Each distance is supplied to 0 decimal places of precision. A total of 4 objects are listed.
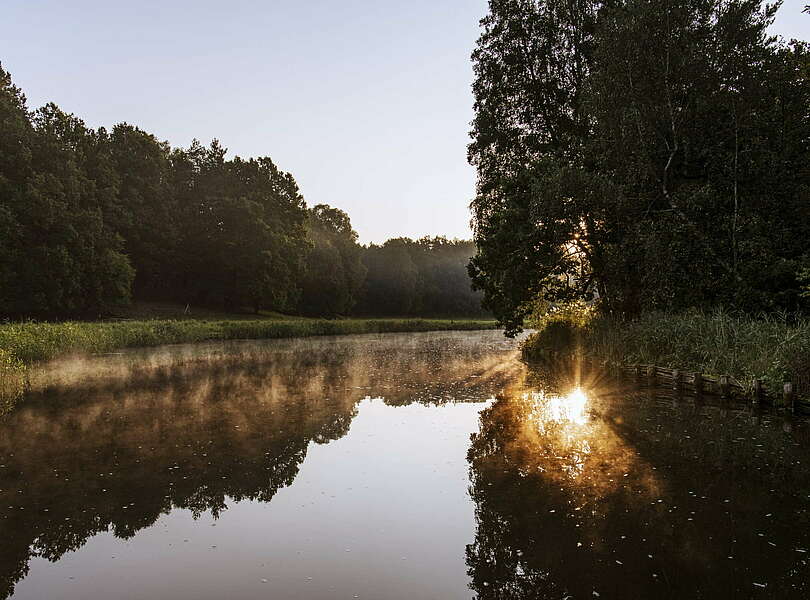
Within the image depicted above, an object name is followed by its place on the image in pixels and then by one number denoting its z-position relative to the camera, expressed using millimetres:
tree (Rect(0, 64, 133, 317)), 45500
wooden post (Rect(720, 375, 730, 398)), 14570
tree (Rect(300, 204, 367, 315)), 77750
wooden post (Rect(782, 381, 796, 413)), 12508
